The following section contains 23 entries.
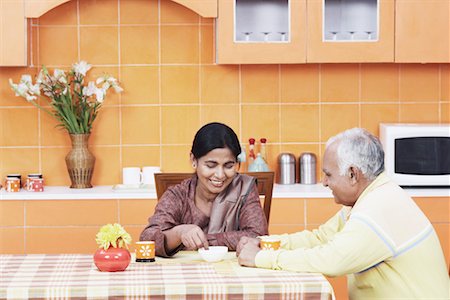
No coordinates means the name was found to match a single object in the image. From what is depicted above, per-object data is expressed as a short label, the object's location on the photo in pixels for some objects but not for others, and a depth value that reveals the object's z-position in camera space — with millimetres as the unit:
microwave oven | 6015
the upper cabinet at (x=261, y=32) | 5947
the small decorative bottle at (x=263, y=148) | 6281
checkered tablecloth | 2953
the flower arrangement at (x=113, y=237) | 3313
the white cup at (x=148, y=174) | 6255
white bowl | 3467
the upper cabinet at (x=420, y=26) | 6020
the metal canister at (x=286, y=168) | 6255
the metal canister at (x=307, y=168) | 6276
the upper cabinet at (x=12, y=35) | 5963
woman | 3960
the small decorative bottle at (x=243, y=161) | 6191
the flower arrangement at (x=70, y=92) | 6098
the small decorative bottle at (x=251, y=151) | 6271
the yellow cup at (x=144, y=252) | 3535
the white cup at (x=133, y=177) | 6260
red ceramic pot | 3237
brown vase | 6135
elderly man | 3151
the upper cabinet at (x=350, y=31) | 5968
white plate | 6004
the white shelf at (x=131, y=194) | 5858
